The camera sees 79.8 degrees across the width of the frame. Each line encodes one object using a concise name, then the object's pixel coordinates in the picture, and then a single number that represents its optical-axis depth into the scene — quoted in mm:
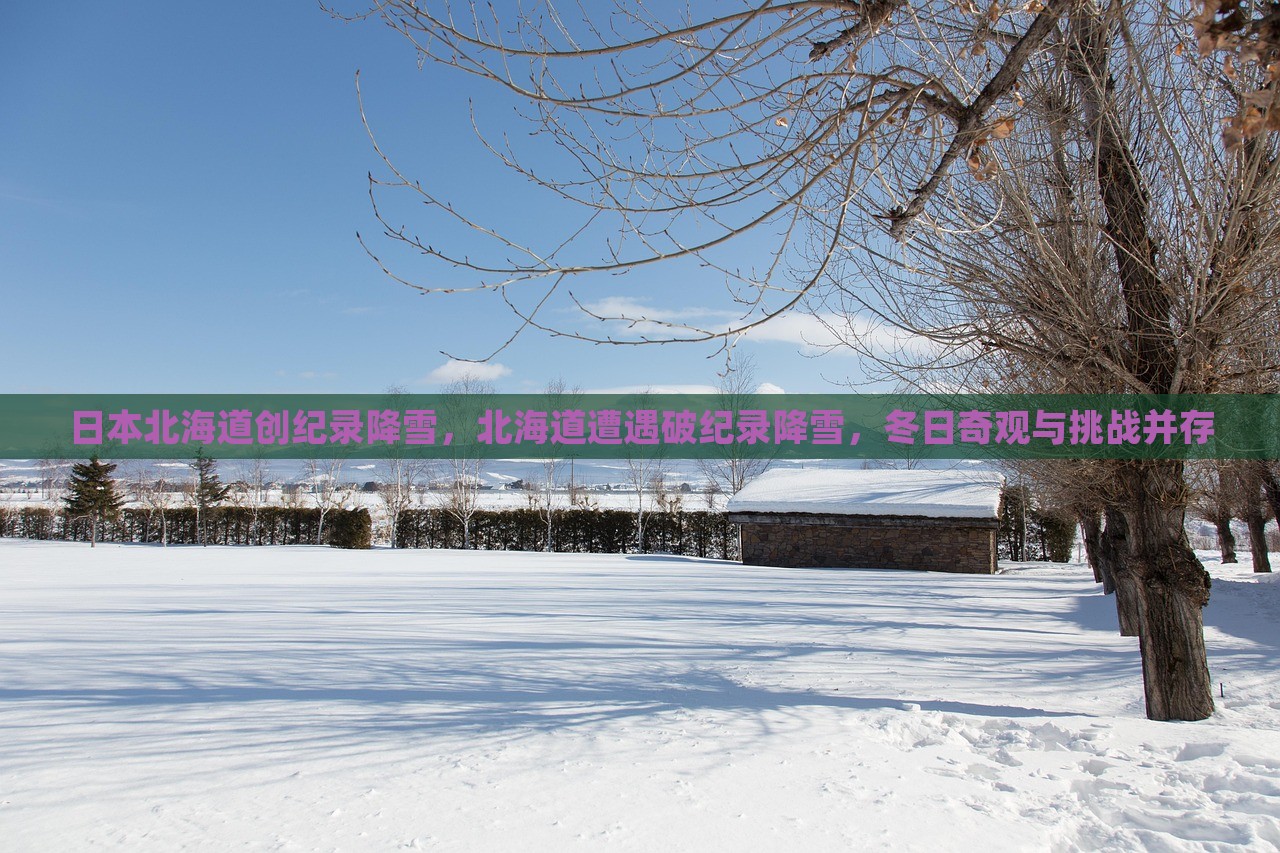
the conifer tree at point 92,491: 28203
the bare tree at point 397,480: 30922
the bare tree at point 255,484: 33838
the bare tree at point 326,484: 31078
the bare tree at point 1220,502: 9062
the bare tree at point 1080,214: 2986
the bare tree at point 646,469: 30359
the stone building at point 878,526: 18516
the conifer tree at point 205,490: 32219
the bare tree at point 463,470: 29344
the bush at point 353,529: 28641
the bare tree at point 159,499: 33322
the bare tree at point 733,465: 31125
